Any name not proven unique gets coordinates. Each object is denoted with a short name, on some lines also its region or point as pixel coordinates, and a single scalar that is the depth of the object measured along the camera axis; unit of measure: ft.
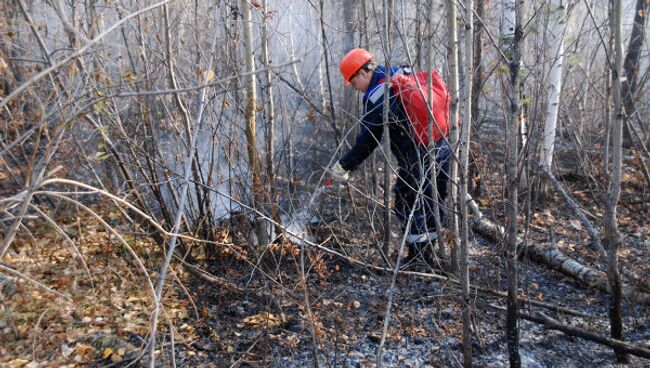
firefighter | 11.68
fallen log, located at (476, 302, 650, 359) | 7.68
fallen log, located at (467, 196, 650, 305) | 10.53
